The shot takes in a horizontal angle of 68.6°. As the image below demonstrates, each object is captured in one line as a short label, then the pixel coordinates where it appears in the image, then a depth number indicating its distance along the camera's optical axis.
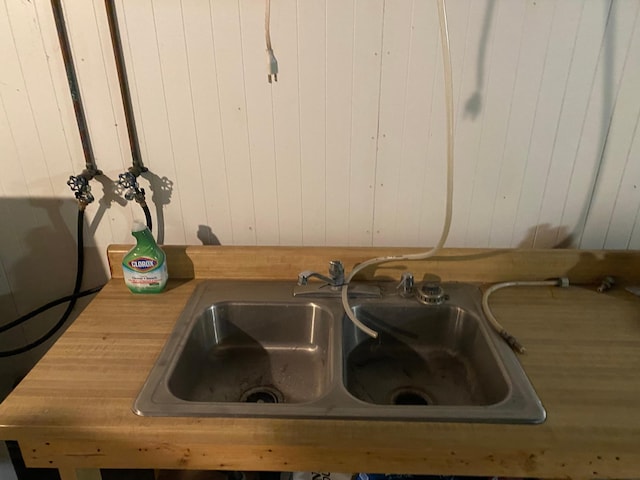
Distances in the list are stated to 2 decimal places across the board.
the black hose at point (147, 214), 1.17
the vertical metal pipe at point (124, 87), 1.04
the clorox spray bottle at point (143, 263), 1.12
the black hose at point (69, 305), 1.22
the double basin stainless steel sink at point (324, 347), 1.03
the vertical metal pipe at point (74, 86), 1.03
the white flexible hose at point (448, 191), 0.94
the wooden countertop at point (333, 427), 0.76
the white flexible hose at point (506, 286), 0.96
